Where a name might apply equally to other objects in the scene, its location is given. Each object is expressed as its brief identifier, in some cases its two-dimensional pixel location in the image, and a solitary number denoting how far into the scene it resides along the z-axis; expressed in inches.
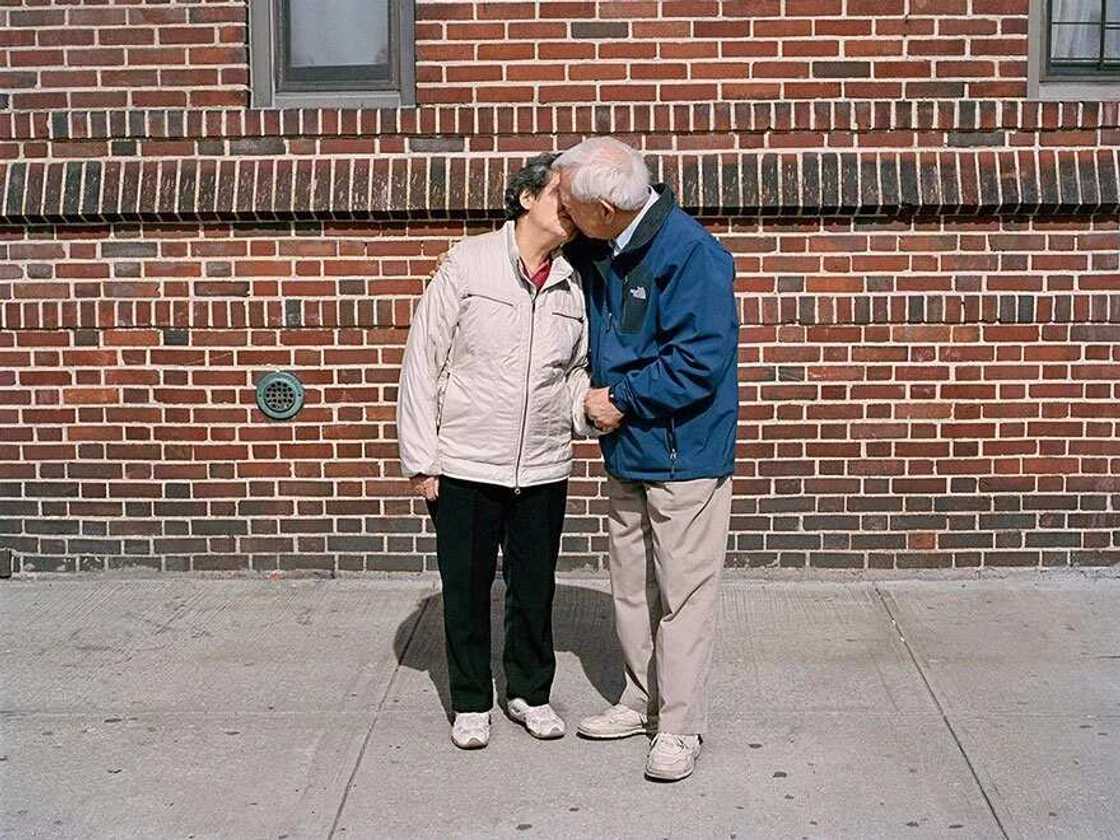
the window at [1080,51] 243.6
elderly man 166.9
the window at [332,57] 245.1
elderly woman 175.5
